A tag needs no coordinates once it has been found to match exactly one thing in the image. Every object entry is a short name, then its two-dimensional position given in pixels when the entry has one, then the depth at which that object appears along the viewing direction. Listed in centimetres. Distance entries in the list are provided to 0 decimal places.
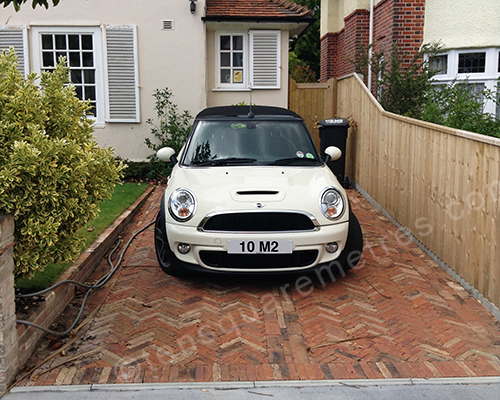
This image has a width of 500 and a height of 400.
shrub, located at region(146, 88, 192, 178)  1274
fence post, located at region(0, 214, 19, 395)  383
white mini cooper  541
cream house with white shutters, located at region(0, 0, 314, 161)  1275
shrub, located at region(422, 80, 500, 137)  729
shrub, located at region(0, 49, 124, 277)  424
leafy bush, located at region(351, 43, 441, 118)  1066
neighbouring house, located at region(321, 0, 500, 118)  1166
